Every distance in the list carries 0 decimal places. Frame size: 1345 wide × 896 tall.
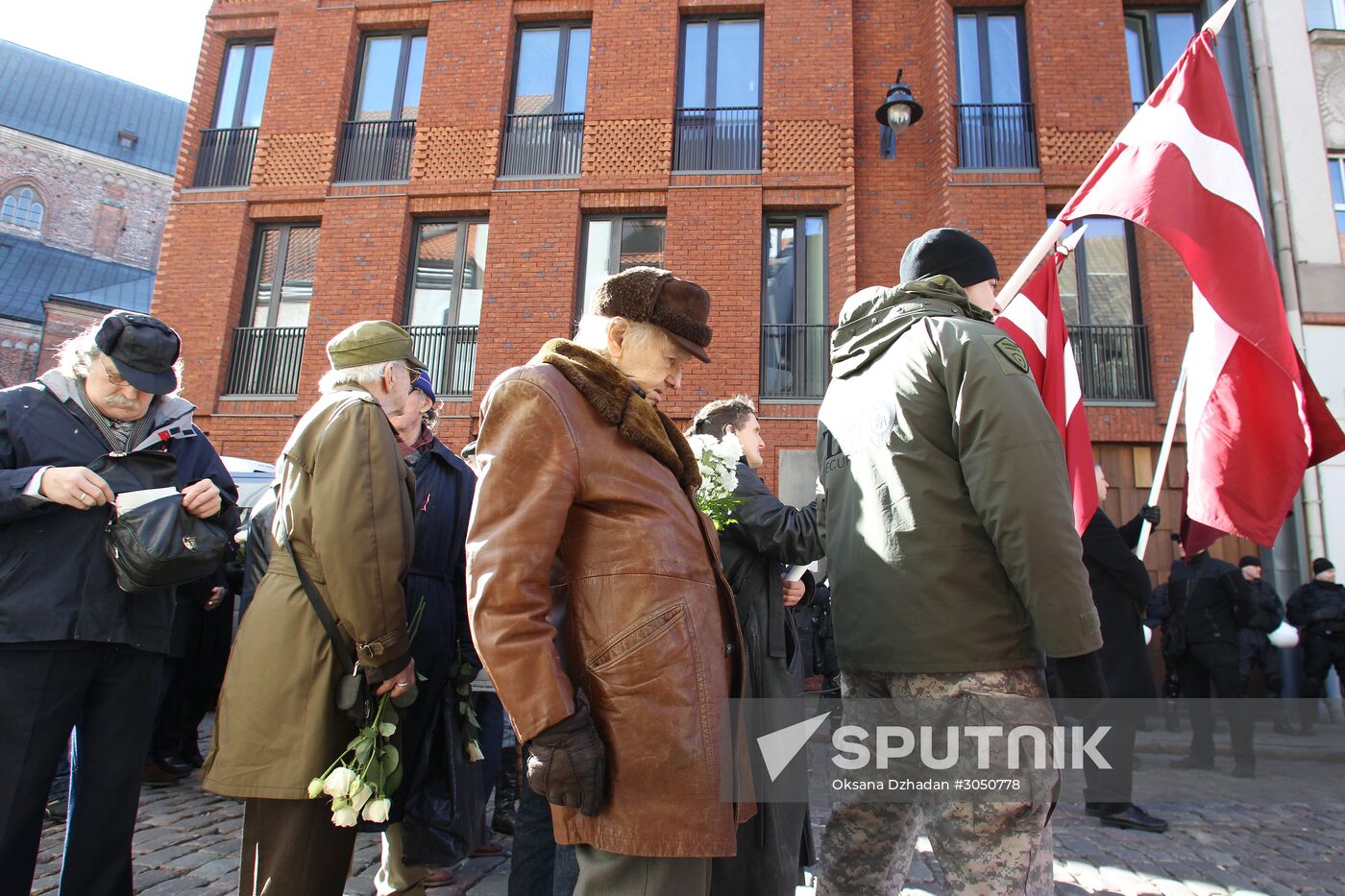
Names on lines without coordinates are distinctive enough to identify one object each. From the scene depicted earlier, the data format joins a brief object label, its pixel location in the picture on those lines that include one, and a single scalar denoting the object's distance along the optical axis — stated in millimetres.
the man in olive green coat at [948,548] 1986
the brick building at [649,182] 11312
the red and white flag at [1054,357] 4934
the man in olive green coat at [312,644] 2363
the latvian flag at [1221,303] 4012
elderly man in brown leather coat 1650
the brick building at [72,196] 30422
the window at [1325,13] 11984
